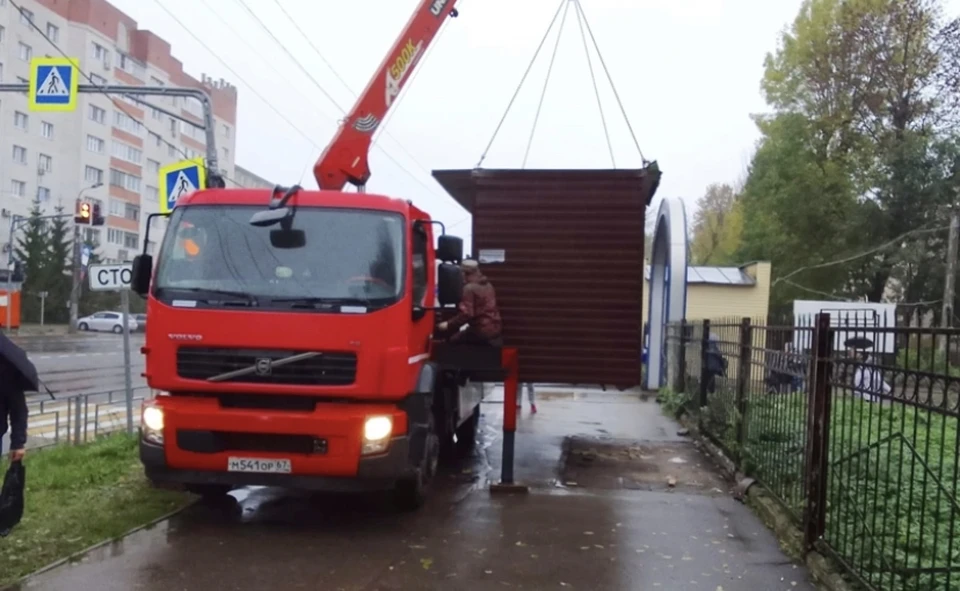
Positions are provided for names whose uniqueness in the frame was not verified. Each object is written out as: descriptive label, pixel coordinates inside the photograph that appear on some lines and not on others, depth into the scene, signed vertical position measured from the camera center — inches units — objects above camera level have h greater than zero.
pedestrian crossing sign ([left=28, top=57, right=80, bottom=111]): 571.8 +110.0
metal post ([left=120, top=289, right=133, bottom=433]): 437.4 -30.0
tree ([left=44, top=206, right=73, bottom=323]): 2252.7 +10.7
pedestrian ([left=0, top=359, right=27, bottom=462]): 236.2 -32.0
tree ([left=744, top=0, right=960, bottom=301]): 1376.7 +249.9
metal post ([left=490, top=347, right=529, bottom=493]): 370.6 -45.7
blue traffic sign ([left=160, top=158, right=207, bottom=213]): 504.4 +51.6
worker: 370.3 -8.5
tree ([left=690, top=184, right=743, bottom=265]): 2500.0 +217.8
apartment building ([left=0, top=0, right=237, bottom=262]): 2277.3 +384.5
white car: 2146.9 -94.3
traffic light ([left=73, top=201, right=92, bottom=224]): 822.5 +52.7
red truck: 284.4 -16.7
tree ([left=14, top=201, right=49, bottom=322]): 2220.7 +23.2
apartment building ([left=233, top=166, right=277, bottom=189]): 3242.6 +358.2
